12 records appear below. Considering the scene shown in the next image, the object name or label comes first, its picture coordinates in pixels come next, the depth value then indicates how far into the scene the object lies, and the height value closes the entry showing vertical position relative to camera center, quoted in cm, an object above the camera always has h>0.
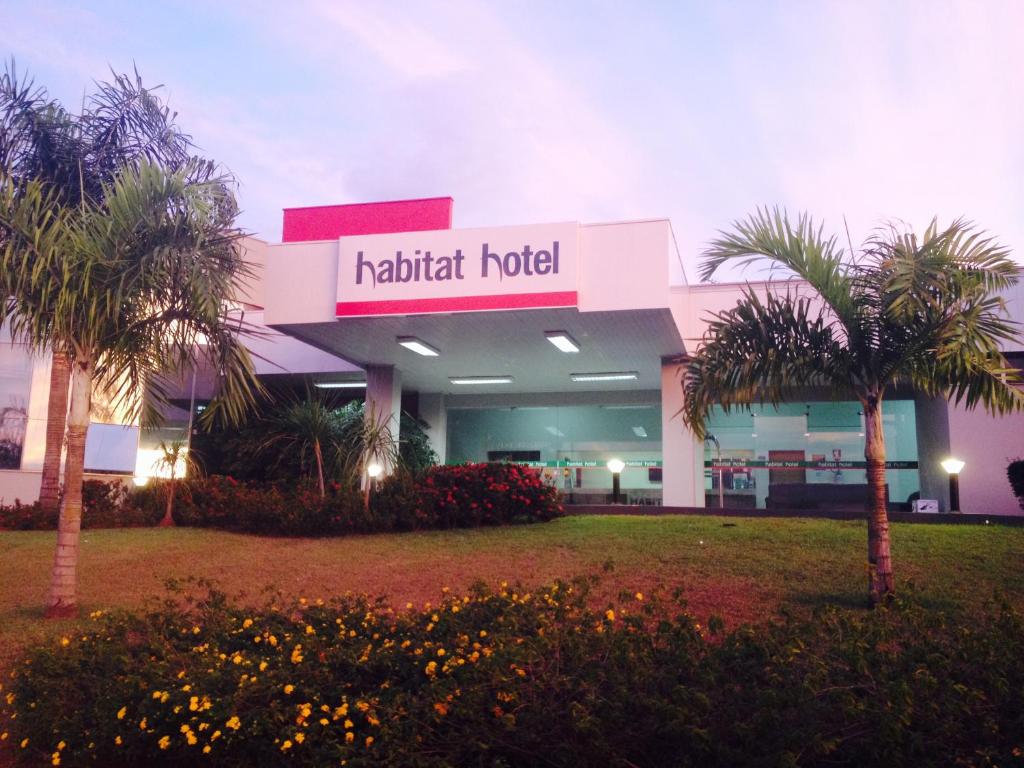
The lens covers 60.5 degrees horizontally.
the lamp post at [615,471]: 1872 +68
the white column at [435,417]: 2159 +205
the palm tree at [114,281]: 811 +201
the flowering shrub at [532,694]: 395 -99
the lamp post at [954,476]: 1443 +54
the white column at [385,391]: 1789 +222
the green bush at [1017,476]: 1498 +57
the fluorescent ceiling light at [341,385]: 2128 +279
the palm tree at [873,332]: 769 +158
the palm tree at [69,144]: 1317 +551
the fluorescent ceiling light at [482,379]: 1936 +269
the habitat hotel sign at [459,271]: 1282 +344
